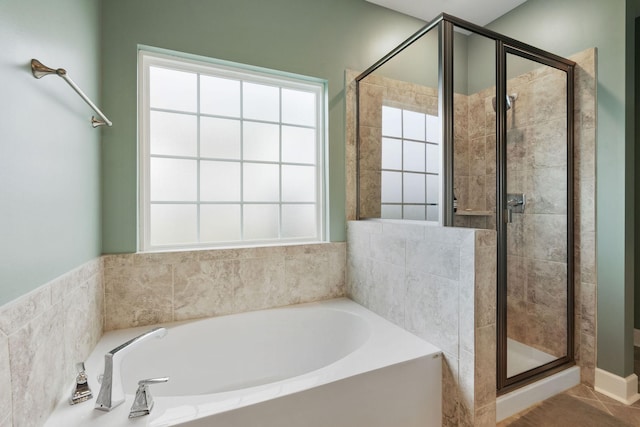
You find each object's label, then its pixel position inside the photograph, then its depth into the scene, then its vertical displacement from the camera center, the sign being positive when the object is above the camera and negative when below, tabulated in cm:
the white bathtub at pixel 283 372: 101 -72
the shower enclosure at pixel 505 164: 167 +31
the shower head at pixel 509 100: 177 +69
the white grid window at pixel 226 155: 180 +40
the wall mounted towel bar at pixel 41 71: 91 +45
